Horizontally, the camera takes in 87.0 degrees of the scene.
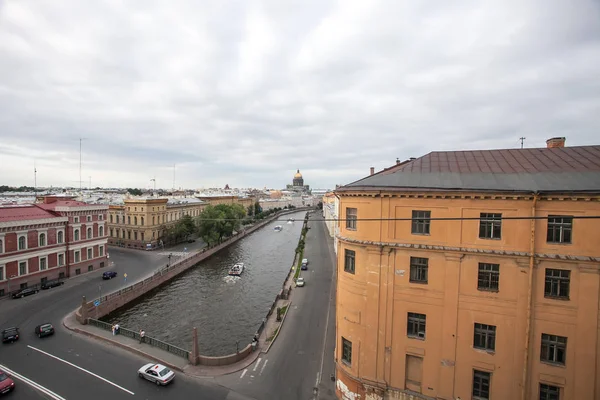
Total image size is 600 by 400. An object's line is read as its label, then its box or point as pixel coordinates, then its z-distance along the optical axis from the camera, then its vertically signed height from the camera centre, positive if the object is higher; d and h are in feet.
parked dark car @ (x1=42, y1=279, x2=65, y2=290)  115.55 -36.42
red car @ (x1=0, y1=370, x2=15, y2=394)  57.06 -36.17
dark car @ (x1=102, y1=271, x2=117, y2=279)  129.83 -36.10
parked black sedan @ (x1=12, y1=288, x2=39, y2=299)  105.16 -36.29
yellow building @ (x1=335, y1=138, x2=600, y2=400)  42.47 -12.78
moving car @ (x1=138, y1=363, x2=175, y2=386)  61.66 -36.68
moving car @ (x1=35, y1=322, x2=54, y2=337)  78.69 -36.12
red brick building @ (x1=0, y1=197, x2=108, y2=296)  108.68 -21.78
